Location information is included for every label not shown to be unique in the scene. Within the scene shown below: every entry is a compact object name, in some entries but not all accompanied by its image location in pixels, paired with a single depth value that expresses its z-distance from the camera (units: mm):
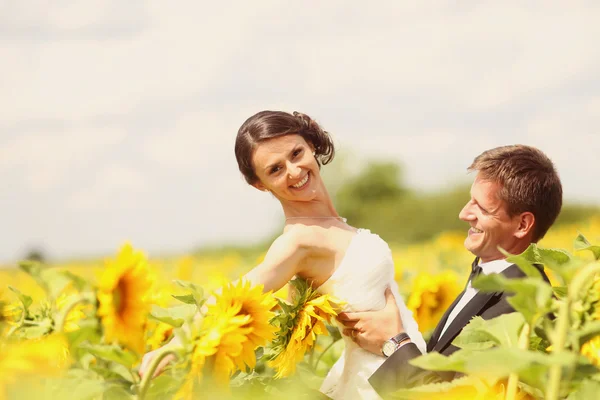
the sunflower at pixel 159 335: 4506
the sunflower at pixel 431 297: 5056
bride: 4463
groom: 4394
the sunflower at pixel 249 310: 4034
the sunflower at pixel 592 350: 3853
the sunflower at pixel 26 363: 3690
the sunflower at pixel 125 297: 3819
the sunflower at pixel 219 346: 3915
